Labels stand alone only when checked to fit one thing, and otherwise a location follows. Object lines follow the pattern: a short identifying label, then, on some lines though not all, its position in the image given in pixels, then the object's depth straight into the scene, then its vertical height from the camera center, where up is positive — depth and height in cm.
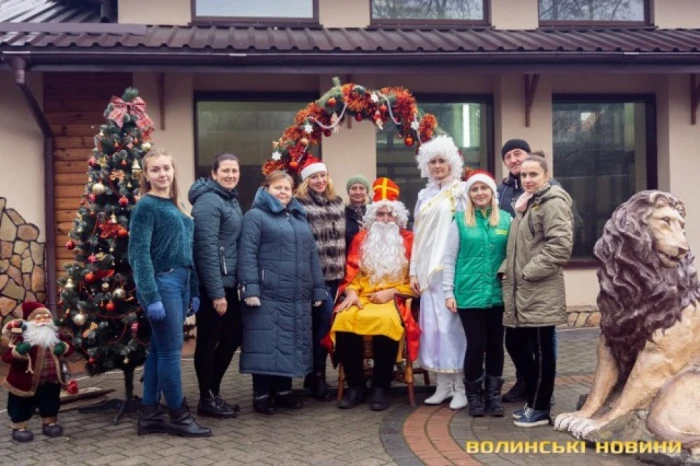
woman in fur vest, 620 -1
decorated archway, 678 +111
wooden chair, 597 -112
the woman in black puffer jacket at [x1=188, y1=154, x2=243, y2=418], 539 -27
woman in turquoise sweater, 491 -28
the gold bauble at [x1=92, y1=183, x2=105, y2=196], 565 +40
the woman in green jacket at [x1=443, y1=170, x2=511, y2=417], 547 -37
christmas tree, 564 -16
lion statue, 447 -48
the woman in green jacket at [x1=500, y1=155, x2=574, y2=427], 500 -25
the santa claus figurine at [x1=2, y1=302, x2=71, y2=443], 518 -92
